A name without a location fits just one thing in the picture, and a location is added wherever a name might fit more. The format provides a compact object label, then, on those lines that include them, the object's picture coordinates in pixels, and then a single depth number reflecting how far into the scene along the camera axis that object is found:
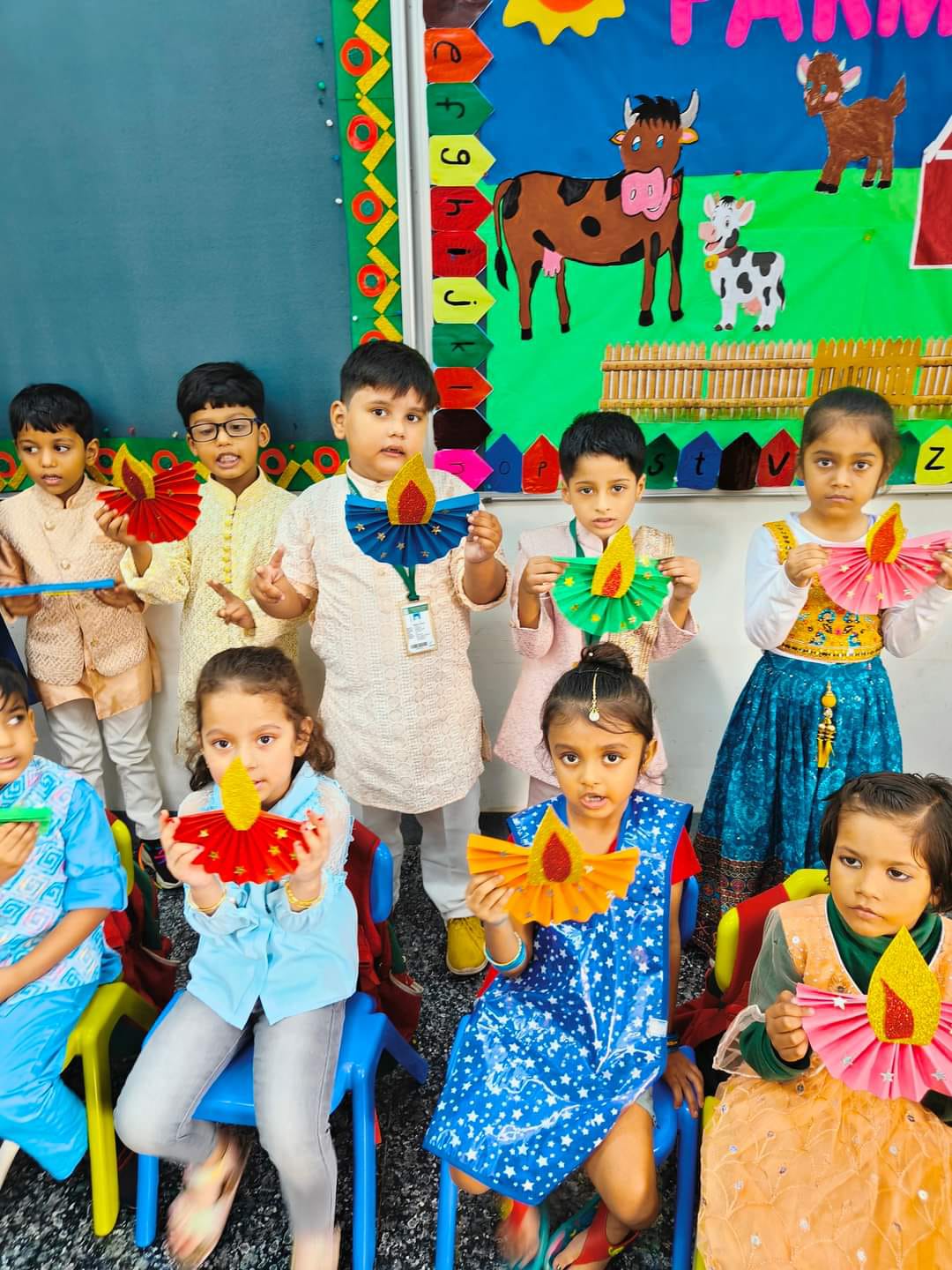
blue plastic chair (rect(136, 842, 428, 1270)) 1.41
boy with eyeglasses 2.25
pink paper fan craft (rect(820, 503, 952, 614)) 1.75
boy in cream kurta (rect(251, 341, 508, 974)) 1.90
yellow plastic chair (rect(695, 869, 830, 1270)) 1.46
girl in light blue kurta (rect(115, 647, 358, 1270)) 1.38
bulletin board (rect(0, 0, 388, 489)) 2.21
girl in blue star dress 1.30
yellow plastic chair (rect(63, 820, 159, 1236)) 1.53
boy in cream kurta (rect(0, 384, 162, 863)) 2.38
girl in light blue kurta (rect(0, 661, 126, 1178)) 1.46
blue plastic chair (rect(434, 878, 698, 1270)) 1.35
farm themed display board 2.11
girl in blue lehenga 1.83
